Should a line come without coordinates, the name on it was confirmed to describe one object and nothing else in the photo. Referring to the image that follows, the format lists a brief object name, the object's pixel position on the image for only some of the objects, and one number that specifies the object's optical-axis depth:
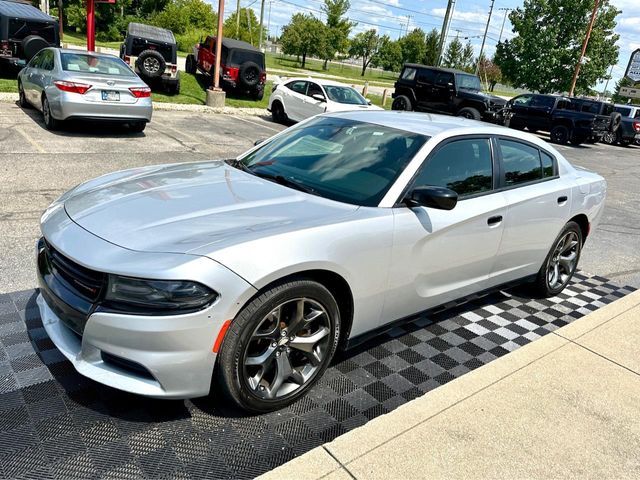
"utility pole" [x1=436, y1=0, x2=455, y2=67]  26.31
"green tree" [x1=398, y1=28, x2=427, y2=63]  63.84
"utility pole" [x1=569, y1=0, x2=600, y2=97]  31.21
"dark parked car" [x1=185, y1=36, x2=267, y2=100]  18.23
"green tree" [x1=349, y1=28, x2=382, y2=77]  66.12
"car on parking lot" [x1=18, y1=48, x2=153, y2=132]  9.60
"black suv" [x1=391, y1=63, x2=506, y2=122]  20.02
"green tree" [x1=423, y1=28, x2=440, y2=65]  52.00
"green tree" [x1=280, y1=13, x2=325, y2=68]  54.81
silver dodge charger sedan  2.48
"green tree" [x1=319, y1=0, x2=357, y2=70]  55.38
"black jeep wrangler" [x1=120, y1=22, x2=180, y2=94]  15.96
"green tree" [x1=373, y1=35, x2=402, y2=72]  66.12
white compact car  14.88
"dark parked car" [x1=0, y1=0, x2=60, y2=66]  14.62
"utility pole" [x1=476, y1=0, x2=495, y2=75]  60.91
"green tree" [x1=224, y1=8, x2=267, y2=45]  46.89
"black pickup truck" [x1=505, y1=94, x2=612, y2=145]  21.05
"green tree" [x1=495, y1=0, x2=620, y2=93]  36.03
